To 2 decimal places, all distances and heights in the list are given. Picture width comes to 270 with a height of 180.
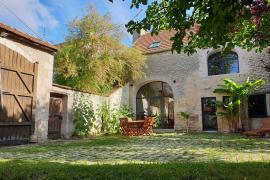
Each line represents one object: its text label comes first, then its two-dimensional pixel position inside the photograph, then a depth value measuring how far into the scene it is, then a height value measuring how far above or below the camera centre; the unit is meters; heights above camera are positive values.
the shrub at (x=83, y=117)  9.68 -0.21
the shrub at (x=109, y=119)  11.23 -0.36
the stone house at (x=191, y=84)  11.54 +1.92
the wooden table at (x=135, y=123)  10.42 -0.54
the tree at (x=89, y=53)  10.83 +3.30
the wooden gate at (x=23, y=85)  6.80 +1.04
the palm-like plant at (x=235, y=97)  10.91 +0.86
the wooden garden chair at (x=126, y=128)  10.44 -0.80
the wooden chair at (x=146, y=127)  10.54 -0.76
